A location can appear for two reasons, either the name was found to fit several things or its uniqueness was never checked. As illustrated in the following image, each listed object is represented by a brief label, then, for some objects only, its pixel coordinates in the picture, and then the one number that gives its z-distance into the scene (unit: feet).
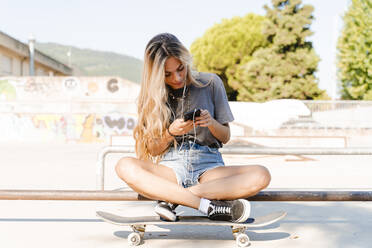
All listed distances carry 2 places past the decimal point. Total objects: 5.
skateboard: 8.16
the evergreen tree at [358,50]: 79.15
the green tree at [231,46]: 108.06
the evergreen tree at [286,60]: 84.12
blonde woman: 8.03
